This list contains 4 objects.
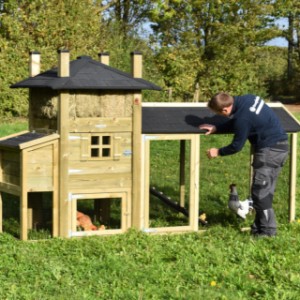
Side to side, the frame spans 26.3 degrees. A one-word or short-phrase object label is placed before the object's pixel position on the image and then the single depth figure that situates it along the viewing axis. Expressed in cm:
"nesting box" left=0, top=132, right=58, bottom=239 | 681
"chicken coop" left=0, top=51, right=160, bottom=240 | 687
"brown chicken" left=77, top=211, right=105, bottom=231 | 739
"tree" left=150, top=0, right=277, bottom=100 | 2895
